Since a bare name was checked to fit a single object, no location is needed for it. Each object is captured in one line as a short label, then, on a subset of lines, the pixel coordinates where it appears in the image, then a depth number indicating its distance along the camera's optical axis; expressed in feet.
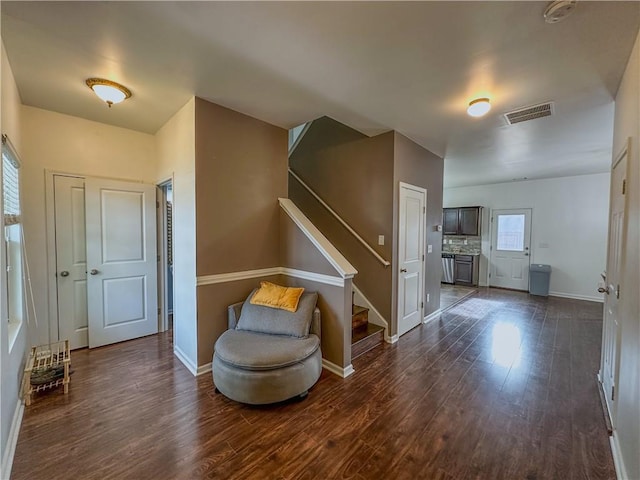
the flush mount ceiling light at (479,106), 8.42
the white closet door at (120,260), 10.71
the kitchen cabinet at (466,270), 22.81
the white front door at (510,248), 21.40
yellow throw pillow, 8.82
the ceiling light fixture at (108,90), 7.71
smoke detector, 4.83
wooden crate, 7.45
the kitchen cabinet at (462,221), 23.11
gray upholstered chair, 7.19
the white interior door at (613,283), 6.74
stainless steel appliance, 23.70
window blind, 6.64
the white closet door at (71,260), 10.19
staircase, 10.53
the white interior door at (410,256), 12.04
